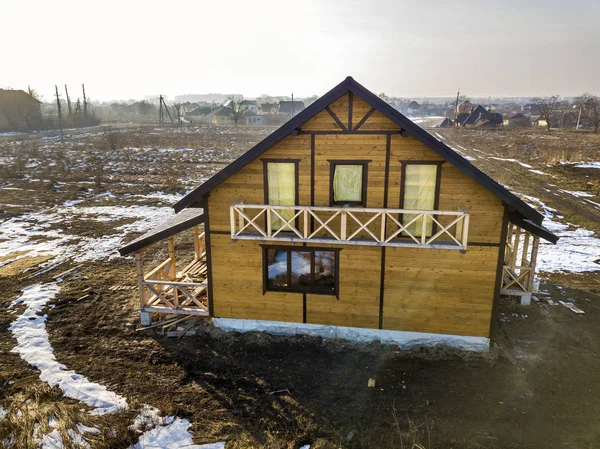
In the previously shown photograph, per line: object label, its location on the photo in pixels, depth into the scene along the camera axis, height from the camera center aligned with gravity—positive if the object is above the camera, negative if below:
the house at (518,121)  112.29 +2.57
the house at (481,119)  107.44 +2.90
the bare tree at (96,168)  35.81 -4.13
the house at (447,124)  109.62 +1.51
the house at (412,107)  197.38 +10.80
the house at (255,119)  115.98 +2.40
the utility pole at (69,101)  90.06 +5.58
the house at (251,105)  152.95 +8.86
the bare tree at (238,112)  103.65 +4.23
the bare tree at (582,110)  97.38 +5.28
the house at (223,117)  117.88 +2.95
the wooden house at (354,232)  11.77 -3.15
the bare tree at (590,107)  105.59 +6.30
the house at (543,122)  112.14 +2.35
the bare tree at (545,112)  91.34 +4.24
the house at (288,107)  141.24 +7.53
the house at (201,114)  129.75 +4.51
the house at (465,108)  127.31 +6.90
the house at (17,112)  79.69 +2.81
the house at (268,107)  146.38 +7.69
